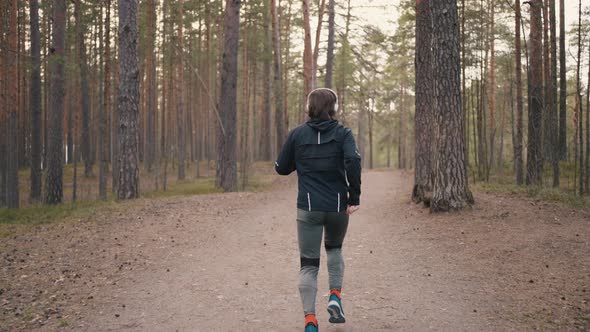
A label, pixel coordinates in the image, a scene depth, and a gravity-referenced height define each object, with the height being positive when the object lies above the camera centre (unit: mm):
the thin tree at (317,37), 24753 +7000
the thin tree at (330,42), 24453 +6719
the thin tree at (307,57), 23070 +5652
